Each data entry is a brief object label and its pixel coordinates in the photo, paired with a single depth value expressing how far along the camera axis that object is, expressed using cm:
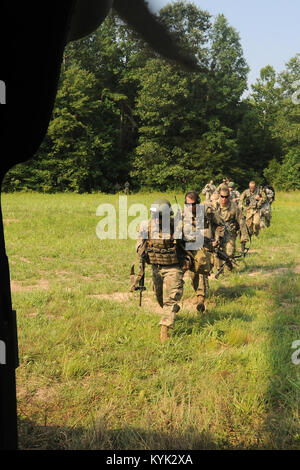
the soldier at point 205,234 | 545
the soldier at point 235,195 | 1304
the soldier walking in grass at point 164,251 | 514
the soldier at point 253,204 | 1223
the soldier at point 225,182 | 1266
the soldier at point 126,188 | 3319
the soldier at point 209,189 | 1532
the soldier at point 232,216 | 890
